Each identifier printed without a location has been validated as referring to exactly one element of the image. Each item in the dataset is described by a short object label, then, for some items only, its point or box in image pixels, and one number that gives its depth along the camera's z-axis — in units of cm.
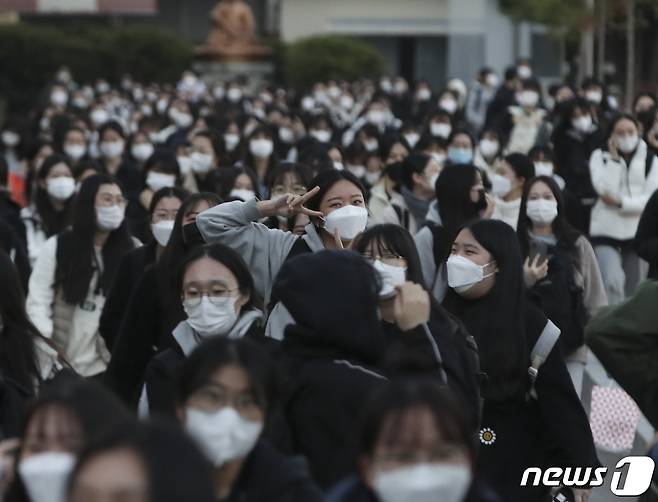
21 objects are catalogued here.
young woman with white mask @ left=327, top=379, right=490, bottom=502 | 727
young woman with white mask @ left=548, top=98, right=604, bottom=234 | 2686
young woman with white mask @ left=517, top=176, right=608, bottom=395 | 1551
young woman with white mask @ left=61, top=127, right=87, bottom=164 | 2991
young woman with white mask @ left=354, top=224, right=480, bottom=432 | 991
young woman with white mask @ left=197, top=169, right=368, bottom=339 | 1288
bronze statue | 9606
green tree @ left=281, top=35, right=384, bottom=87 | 8851
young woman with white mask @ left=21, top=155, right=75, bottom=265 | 2140
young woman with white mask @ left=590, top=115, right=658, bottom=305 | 2282
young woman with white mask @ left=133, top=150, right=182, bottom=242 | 2124
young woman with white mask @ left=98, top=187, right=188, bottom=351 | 1476
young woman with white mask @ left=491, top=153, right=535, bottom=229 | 2018
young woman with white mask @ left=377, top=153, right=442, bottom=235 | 2011
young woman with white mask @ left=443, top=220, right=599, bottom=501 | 1164
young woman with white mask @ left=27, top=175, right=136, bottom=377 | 1632
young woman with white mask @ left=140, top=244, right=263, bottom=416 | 1055
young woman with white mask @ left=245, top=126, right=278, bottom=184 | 2730
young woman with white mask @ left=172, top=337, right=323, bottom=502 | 811
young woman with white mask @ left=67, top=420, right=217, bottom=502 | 671
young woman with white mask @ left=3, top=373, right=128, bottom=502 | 769
